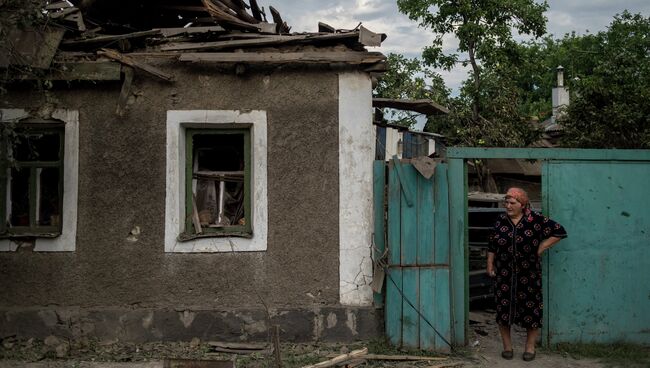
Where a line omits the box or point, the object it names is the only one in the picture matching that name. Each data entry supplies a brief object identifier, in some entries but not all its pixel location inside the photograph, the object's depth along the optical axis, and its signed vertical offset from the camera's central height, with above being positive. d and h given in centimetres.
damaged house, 721 +28
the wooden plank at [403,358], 672 -133
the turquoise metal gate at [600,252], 715 -26
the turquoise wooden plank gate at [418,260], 707 -34
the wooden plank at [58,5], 789 +270
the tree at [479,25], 1552 +484
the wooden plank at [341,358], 627 -125
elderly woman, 673 -34
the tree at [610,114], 1417 +248
